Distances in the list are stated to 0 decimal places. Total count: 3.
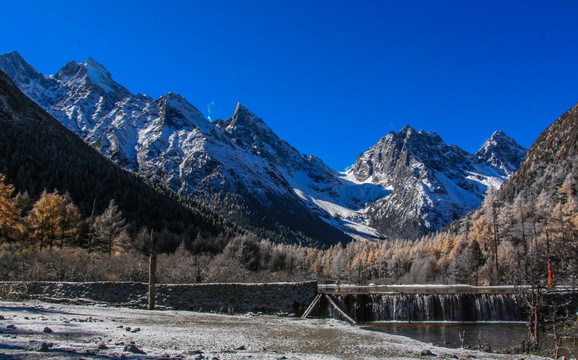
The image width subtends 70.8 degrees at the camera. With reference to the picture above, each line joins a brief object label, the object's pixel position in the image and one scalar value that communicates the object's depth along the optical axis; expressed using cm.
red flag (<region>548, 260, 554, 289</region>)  3771
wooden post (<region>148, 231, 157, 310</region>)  2995
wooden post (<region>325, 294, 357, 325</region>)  3023
